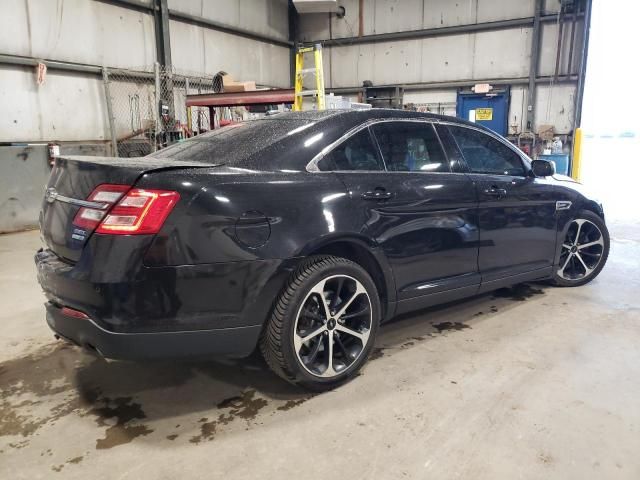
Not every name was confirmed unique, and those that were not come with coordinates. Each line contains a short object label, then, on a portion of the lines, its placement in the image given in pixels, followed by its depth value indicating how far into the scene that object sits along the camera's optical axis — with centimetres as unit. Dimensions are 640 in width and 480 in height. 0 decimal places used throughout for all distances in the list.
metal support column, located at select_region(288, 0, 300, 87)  1276
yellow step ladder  681
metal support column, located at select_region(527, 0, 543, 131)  1031
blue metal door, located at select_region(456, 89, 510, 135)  1103
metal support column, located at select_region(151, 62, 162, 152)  862
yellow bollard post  1000
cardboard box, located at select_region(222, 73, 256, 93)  705
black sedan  182
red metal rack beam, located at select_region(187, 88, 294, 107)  676
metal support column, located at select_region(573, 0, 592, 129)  984
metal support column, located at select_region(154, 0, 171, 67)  908
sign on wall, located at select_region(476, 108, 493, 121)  1118
